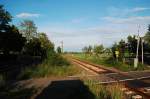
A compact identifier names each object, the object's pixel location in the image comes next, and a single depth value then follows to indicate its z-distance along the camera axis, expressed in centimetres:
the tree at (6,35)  2287
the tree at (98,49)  3825
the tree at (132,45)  3242
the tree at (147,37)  2381
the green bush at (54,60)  1495
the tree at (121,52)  2033
